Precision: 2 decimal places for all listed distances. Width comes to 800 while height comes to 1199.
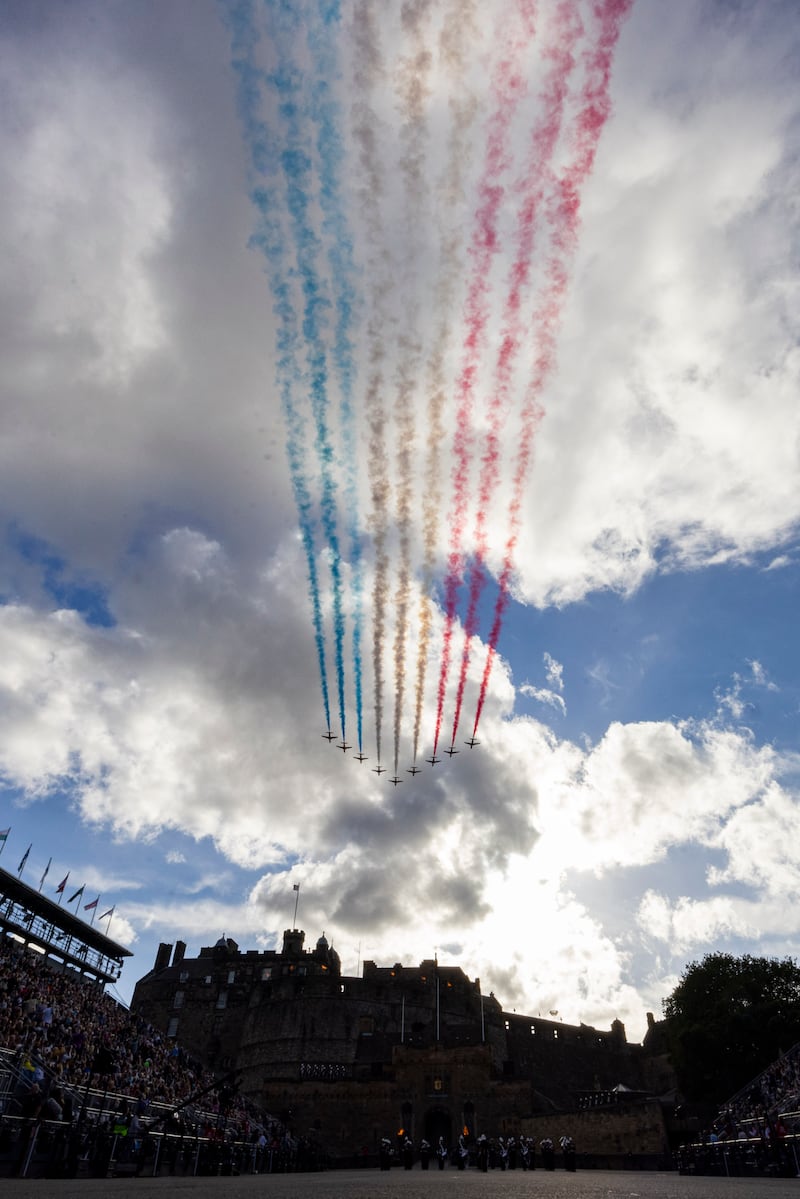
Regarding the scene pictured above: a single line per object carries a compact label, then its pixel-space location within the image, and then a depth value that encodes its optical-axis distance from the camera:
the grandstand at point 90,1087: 16.38
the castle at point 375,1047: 53.03
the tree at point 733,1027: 49.38
